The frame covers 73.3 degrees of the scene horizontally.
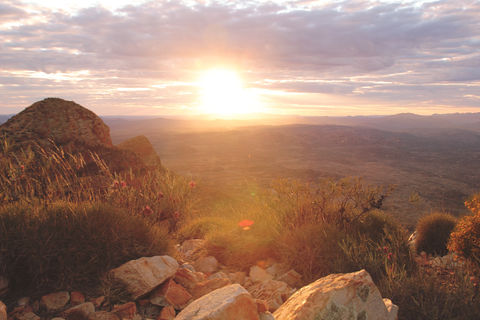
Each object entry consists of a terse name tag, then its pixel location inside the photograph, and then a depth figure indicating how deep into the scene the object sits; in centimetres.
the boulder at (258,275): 427
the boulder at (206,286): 344
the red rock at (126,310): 287
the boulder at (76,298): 298
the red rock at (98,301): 296
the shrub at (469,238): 424
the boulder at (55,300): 292
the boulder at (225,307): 234
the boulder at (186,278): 354
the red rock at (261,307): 276
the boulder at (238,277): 425
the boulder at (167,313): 292
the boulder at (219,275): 414
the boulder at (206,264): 454
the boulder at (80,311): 278
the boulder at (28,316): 275
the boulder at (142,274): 309
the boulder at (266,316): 264
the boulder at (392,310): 275
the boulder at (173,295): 316
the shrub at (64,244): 312
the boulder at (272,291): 351
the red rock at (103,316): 279
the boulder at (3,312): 252
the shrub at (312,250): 422
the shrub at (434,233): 721
